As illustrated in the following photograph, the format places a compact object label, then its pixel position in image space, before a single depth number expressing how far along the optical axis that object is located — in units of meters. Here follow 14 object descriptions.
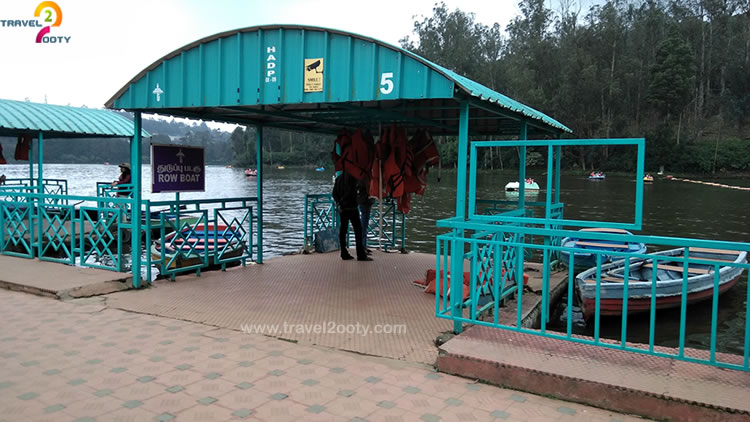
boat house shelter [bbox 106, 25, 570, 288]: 5.69
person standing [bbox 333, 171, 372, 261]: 9.31
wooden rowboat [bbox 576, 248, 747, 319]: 8.73
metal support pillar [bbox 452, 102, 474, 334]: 5.04
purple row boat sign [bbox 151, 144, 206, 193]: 7.55
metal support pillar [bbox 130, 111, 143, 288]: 7.35
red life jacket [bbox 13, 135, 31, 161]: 14.63
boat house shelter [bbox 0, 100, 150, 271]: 8.09
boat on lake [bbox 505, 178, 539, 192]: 41.81
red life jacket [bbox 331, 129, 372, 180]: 8.23
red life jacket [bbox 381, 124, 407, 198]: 7.82
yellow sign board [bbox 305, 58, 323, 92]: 6.18
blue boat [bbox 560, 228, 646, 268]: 11.57
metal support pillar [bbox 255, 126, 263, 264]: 9.19
